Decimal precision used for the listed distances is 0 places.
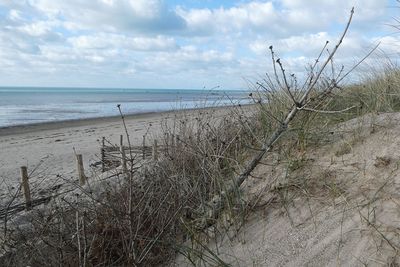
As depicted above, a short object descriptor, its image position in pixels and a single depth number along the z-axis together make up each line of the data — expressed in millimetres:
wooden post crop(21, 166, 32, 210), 6025
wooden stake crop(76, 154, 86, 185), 6779
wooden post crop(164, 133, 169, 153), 4547
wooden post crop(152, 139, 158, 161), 4718
